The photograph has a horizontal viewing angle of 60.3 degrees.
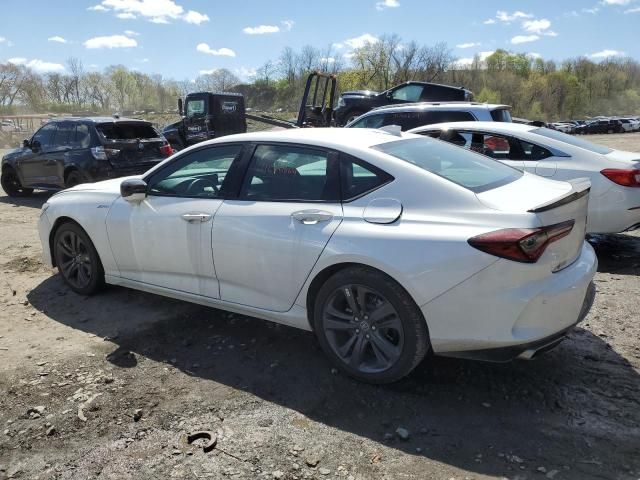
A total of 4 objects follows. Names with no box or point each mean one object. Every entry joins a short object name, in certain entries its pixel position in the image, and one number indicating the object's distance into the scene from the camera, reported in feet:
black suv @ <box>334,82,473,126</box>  48.75
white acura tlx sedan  9.36
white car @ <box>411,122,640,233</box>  17.97
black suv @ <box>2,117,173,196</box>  31.01
